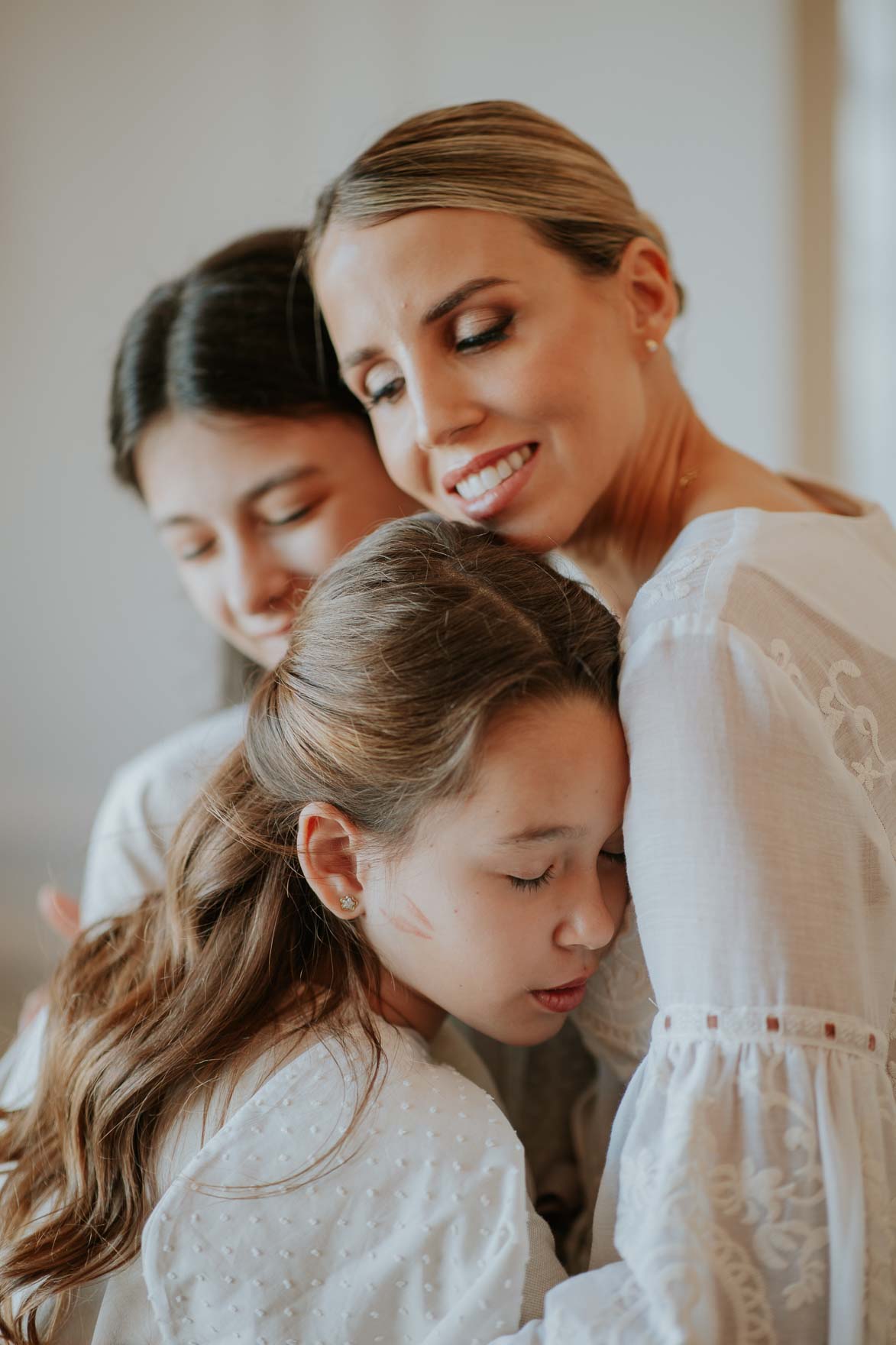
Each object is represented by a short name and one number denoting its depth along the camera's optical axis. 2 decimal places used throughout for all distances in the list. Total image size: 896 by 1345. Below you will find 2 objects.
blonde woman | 0.89
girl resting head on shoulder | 1.02
